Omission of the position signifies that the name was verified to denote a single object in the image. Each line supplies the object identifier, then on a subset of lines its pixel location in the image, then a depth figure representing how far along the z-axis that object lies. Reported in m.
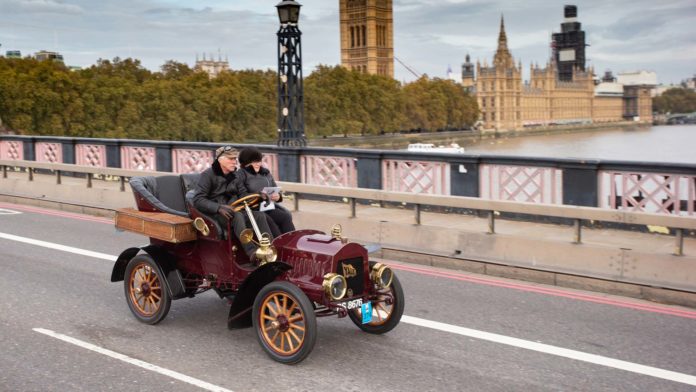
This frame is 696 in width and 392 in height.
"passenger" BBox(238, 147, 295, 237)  7.09
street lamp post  18.22
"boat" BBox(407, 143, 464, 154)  94.81
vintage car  6.25
